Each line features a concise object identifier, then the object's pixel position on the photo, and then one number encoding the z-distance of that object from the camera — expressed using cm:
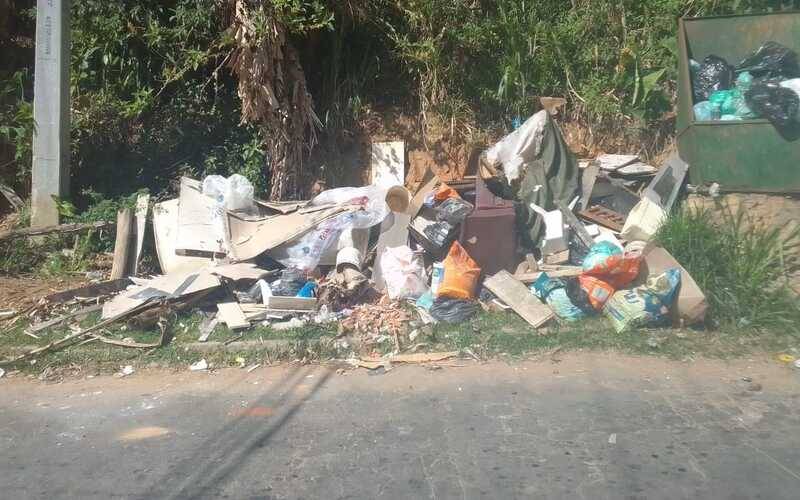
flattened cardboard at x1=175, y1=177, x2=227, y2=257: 737
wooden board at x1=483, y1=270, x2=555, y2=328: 617
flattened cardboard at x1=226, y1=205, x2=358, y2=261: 706
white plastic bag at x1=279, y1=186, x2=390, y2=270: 704
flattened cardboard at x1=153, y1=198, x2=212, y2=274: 735
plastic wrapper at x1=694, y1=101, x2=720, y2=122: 757
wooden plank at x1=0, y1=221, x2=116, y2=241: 751
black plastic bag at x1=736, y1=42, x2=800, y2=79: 745
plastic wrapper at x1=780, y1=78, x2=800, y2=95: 702
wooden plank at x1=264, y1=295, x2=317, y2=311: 635
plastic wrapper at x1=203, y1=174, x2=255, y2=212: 764
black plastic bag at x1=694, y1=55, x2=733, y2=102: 777
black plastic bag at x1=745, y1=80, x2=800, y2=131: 688
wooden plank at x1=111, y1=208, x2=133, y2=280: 732
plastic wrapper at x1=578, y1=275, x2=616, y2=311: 621
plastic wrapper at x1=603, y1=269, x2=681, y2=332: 598
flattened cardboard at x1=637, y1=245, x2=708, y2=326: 596
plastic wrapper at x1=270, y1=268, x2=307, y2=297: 659
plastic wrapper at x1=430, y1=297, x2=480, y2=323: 631
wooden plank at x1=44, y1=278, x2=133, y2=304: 673
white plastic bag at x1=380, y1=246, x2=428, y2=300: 670
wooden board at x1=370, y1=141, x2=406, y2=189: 872
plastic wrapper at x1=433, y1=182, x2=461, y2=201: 716
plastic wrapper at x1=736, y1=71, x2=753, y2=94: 747
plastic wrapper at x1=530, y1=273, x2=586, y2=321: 629
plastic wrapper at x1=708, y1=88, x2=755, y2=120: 732
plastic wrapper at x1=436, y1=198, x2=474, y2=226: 686
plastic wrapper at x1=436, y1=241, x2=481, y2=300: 648
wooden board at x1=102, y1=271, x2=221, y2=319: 642
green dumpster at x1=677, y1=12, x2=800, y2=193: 712
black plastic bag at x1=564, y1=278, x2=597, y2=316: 625
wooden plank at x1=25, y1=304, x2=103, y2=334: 632
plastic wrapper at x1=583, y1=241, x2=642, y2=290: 620
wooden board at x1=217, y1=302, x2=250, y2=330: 621
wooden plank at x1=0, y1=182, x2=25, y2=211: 848
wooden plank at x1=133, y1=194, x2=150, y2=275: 752
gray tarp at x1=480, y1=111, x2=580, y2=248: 752
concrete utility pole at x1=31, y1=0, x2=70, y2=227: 768
